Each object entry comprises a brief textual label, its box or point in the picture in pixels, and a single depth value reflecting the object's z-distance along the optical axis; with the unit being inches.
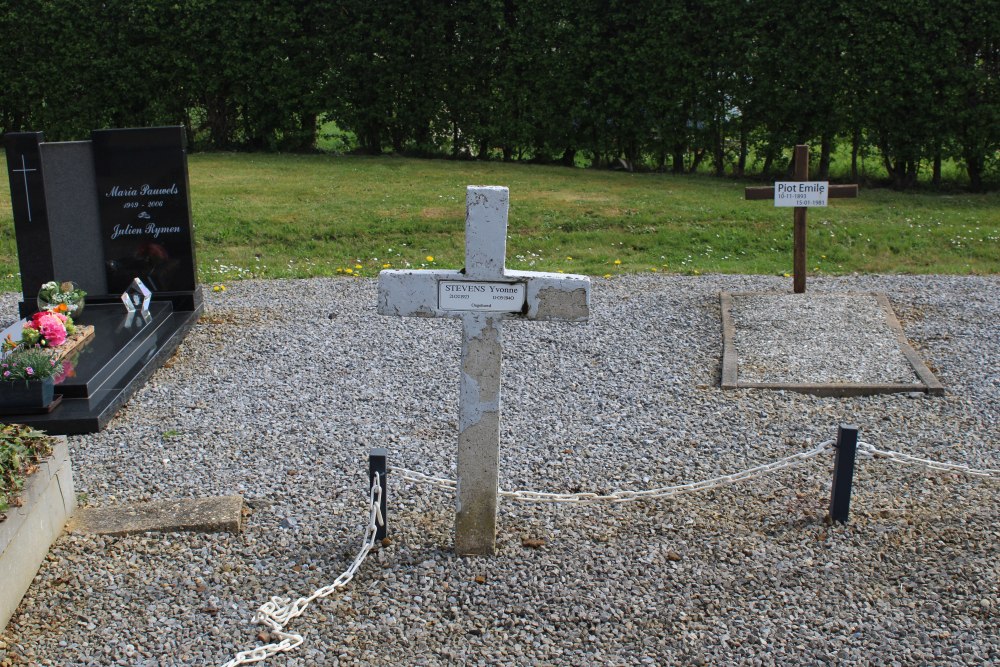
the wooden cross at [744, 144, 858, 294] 360.2
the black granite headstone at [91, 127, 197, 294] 347.3
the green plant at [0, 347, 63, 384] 245.8
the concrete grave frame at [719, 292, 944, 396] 269.3
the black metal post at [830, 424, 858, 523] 181.8
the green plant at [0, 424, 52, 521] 166.4
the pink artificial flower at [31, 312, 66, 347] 272.2
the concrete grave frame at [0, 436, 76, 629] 155.3
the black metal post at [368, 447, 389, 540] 173.2
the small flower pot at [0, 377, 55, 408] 247.8
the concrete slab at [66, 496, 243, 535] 181.0
